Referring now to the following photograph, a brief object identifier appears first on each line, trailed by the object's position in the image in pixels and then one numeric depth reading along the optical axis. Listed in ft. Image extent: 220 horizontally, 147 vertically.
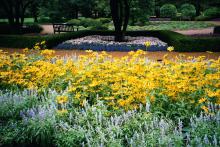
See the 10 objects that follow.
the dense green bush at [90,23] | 111.14
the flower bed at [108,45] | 50.72
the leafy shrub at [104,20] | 126.52
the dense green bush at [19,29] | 80.18
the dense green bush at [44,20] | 140.84
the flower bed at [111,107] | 12.95
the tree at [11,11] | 78.20
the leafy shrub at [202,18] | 128.98
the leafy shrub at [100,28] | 90.37
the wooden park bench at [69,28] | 76.49
